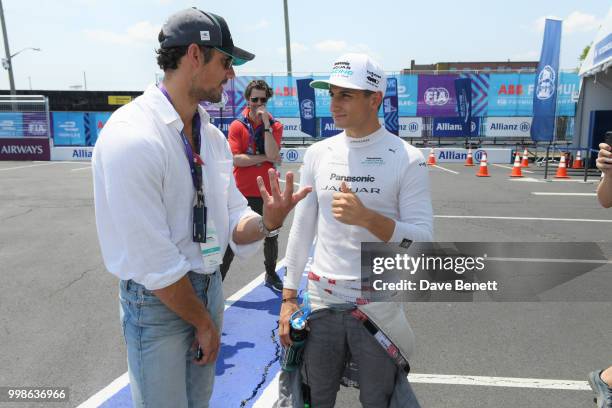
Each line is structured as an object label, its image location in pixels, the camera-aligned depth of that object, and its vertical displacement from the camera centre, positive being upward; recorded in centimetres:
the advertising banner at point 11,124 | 2052 +1
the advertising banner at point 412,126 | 2197 -35
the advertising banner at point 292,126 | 2240 -30
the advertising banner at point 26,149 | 2048 -109
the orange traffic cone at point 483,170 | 1486 -168
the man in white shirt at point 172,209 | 151 -31
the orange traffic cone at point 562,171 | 1422 -166
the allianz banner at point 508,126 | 2139 -42
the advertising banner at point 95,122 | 2166 +5
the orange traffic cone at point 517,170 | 1458 -166
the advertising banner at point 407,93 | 2175 +119
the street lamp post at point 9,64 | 2659 +345
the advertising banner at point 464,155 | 1958 -158
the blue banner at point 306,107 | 2112 +59
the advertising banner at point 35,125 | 2048 -5
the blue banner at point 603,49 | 1314 +195
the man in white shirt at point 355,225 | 206 -46
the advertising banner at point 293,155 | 2032 -152
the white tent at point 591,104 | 1616 +43
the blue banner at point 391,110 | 2036 +38
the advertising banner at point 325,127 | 2184 -34
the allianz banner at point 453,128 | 2136 -46
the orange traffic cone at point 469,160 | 1845 -167
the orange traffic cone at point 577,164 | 1703 -174
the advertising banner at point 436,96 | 2147 +102
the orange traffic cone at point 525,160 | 1770 -165
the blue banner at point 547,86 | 1655 +111
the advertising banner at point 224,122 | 2127 -4
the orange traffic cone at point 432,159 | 1864 -163
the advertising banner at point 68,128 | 2166 -22
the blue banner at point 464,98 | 2064 +88
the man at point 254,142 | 447 -20
